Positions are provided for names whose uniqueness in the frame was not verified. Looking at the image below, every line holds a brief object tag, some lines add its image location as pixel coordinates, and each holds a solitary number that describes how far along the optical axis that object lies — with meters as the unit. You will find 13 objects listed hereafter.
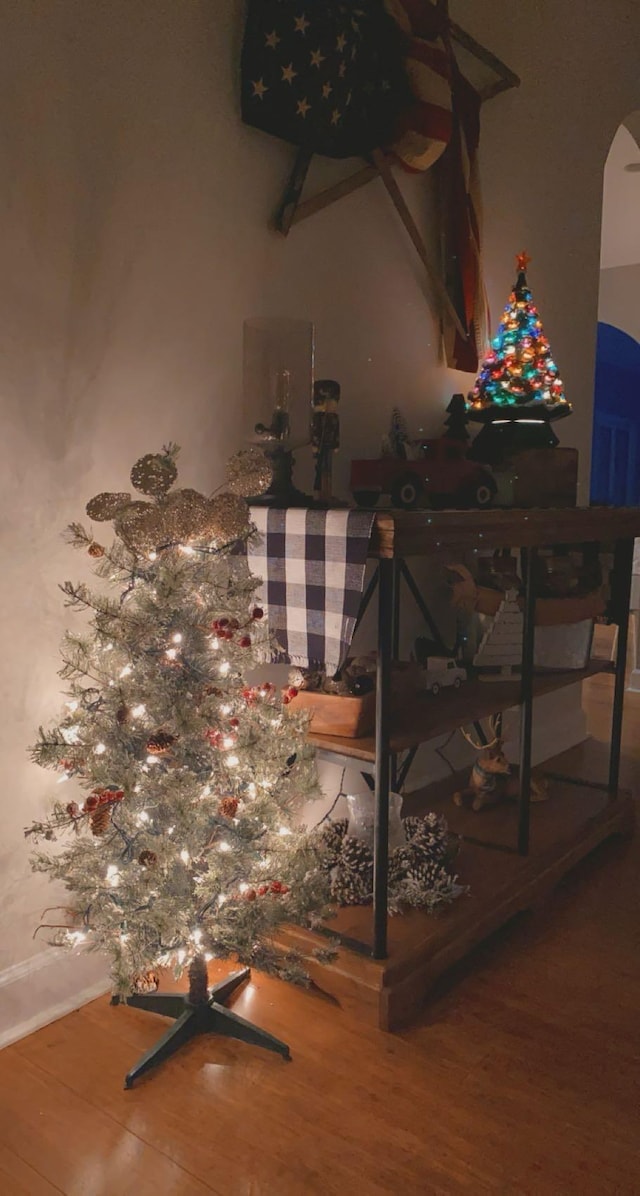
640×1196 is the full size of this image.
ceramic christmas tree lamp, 2.64
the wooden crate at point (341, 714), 1.90
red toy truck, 2.18
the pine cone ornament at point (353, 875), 2.02
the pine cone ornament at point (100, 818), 1.52
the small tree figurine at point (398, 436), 2.41
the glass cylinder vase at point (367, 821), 2.11
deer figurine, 2.62
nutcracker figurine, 2.04
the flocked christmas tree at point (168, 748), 1.58
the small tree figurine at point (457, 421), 2.53
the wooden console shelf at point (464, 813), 1.76
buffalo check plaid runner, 1.70
